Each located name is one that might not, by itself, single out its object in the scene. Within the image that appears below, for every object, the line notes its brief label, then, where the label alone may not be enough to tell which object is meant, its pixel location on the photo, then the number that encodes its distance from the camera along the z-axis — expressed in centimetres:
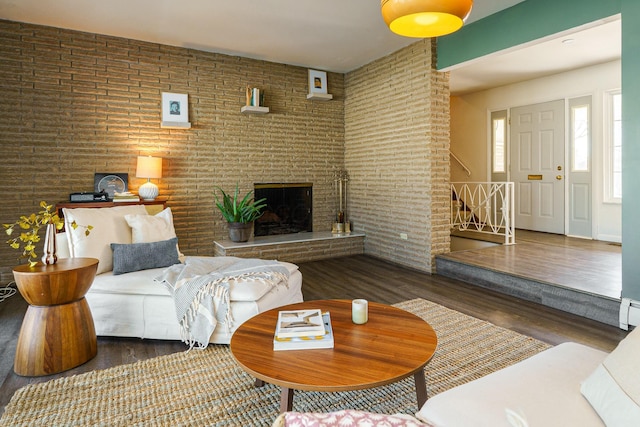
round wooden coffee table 147
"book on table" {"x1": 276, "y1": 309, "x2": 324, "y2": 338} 179
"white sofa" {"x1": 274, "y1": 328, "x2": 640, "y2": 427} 109
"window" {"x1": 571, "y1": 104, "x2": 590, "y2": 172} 580
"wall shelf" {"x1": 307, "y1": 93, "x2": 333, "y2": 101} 564
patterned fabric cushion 75
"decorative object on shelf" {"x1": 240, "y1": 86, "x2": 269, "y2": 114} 522
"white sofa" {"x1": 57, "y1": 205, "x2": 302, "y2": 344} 267
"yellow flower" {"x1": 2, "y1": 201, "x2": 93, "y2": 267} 240
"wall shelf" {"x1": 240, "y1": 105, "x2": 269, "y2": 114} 520
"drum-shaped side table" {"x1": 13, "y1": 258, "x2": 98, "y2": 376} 228
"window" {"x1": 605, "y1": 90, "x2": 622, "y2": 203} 544
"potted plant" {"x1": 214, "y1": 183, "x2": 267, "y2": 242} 508
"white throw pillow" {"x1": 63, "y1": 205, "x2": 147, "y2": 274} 295
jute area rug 187
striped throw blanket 262
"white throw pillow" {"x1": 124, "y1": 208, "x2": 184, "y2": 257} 320
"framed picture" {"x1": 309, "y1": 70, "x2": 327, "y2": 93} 573
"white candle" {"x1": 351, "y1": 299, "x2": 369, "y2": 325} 200
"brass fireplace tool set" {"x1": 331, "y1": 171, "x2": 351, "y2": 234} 601
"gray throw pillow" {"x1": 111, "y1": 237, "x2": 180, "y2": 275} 297
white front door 616
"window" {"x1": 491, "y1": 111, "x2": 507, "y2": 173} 694
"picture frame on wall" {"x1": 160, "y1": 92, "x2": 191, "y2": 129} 483
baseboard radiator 283
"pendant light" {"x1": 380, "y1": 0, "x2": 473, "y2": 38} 160
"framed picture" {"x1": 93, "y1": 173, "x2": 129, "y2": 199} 455
